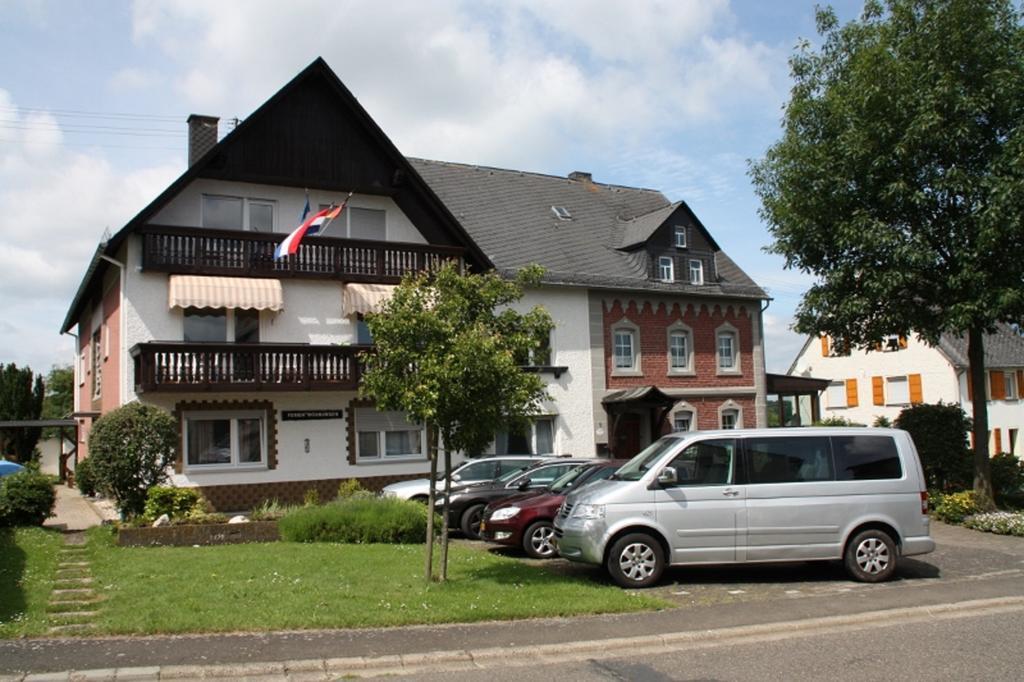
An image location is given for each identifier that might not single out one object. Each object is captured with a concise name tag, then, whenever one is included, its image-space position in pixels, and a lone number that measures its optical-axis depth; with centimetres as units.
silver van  1126
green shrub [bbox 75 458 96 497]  2156
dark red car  1386
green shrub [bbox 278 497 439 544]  1521
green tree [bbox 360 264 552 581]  1055
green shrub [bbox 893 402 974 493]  2006
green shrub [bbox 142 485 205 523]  1622
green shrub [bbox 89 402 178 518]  1647
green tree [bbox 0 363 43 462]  3759
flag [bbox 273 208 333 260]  2073
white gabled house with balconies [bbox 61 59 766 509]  2103
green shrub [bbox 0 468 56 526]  1622
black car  1639
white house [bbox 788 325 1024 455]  4084
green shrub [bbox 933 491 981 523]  1830
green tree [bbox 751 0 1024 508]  1759
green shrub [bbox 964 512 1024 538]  1664
